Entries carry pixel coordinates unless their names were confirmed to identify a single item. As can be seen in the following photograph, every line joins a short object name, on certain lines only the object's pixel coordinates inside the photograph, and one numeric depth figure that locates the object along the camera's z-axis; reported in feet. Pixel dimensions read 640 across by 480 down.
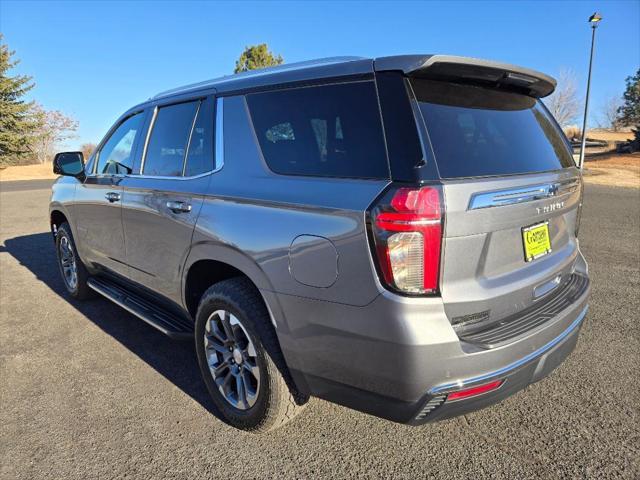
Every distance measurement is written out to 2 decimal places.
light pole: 61.67
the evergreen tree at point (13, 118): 132.77
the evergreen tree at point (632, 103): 148.25
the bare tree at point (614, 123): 229.25
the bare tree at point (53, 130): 194.39
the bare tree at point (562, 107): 172.04
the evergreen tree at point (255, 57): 107.55
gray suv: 6.24
